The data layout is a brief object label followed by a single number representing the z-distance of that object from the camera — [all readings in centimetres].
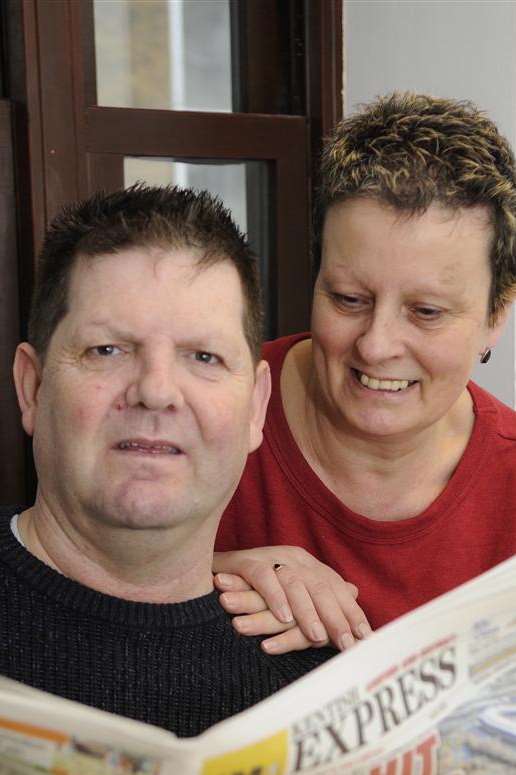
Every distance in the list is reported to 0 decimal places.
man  117
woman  138
